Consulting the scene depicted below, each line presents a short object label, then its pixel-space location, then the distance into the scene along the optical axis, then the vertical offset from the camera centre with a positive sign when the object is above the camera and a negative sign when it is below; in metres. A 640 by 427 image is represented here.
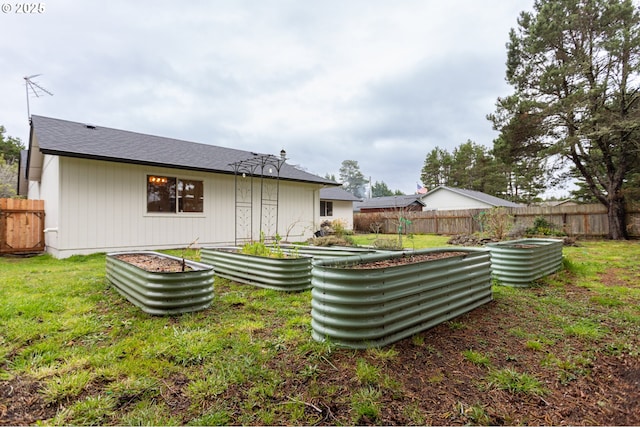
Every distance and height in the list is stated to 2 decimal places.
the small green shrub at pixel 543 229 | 12.04 -0.40
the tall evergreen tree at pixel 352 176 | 67.31 +10.28
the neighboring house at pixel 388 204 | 27.97 +1.66
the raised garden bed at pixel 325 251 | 5.14 -0.54
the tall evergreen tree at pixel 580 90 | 11.27 +5.23
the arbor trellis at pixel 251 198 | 10.45 +0.87
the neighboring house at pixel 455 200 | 25.70 +1.91
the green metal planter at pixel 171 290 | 3.15 -0.75
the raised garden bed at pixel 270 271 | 4.25 -0.75
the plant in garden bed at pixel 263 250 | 4.66 -0.47
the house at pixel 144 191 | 7.62 +0.97
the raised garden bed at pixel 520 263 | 4.70 -0.72
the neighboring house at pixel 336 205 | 20.56 +1.18
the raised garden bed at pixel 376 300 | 2.22 -0.65
